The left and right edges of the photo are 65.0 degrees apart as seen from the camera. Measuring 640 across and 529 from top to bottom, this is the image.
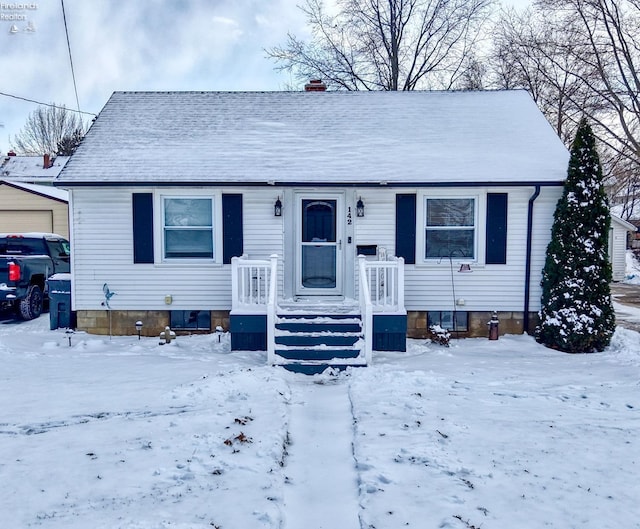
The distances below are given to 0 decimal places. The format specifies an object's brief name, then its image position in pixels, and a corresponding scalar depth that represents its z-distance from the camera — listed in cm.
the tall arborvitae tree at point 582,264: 795
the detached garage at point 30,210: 1819
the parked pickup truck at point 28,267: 1002
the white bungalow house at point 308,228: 871
